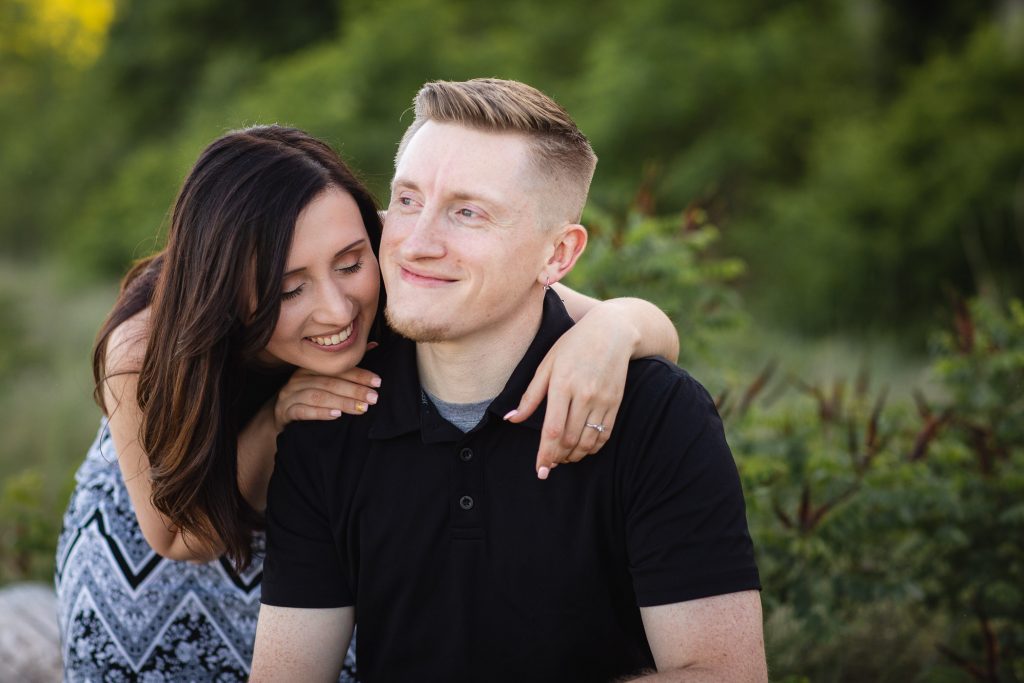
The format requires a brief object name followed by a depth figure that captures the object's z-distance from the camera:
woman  2.88
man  2.60
